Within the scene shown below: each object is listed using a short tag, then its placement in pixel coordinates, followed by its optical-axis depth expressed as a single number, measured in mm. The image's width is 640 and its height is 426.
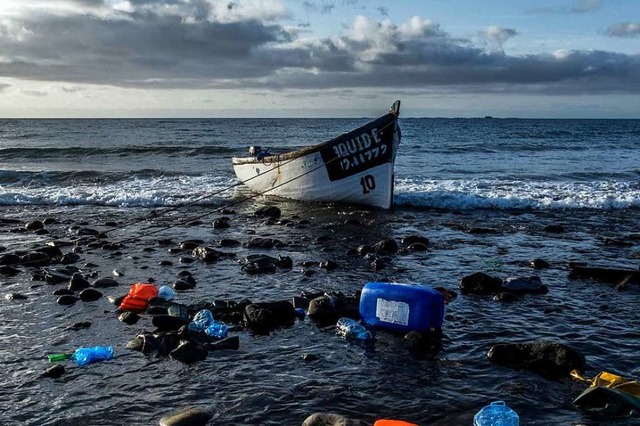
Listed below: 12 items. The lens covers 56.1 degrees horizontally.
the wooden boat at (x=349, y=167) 17828
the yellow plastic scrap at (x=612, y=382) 5859
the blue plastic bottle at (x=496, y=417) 5258
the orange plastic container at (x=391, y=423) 5156
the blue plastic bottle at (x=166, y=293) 9336
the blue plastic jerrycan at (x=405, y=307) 7672
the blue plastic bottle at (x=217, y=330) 7750
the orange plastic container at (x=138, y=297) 8914
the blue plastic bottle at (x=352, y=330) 7676
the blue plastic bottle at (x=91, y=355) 6914
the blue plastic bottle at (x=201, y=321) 7887
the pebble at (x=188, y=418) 5418
